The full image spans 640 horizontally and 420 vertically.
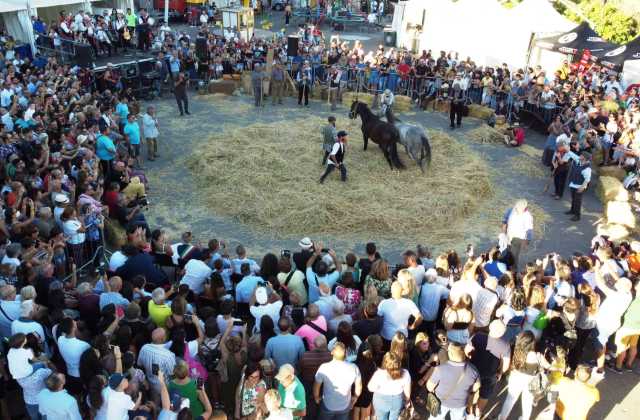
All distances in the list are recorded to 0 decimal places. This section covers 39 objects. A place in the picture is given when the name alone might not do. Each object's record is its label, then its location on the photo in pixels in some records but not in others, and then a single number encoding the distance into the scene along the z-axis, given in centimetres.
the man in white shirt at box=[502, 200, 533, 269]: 895
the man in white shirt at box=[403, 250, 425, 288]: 704
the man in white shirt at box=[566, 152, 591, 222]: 1122
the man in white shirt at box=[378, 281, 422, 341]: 602
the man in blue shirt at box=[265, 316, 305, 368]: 543
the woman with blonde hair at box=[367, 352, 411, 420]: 505
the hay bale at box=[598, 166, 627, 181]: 1329
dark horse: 1341
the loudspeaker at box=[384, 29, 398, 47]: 3022
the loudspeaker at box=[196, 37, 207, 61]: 2084
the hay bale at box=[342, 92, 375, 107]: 1961
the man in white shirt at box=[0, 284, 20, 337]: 568
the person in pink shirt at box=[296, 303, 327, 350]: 566
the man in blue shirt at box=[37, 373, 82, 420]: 462
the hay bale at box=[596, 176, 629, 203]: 1192
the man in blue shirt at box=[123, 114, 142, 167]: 1297
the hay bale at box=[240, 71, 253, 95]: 2050
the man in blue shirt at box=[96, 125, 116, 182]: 1135
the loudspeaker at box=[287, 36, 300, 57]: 2181
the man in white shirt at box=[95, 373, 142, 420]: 459
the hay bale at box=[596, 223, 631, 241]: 1032
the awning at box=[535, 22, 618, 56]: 1812
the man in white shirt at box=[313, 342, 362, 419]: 512
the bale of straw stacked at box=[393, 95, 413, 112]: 1928
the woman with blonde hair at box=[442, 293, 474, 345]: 602
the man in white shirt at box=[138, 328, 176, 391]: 514
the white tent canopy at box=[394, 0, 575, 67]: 2105
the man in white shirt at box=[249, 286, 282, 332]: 596
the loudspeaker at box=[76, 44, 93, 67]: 1855
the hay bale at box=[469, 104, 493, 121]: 1823
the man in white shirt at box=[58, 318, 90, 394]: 512
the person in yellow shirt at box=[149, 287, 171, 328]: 583
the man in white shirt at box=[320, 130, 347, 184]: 1215
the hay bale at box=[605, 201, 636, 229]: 1087
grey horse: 1303
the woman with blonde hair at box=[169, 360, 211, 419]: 491
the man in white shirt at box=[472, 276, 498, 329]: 645
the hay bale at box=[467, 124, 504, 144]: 1622
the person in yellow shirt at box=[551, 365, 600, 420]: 534
